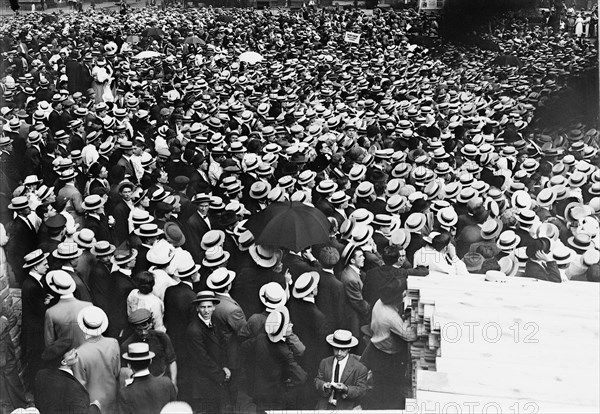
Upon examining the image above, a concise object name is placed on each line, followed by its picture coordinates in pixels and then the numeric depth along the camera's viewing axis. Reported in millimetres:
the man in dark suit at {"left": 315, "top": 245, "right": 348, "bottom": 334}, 6707
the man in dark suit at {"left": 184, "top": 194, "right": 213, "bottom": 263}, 7910
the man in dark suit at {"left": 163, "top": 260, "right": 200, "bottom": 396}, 6219
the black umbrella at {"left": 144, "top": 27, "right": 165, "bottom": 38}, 15647
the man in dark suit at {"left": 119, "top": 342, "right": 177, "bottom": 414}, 5270
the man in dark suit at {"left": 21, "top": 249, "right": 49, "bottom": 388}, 6492
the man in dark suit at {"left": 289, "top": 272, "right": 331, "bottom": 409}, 6262
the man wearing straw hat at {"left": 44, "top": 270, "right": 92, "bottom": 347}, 6020
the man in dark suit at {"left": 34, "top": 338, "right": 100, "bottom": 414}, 5293
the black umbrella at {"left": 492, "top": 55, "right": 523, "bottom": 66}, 15648
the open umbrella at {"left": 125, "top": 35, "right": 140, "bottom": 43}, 15782
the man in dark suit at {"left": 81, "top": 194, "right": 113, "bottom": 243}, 8055
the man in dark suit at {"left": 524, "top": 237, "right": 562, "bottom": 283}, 6859
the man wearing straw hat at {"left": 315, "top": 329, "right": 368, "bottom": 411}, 5684
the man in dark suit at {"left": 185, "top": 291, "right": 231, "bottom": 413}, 6031
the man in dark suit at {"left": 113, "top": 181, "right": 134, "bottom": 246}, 8273
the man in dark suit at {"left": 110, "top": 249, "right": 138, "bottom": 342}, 6598
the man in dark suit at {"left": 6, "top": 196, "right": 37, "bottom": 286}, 7328
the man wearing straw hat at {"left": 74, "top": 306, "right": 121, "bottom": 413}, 5605
